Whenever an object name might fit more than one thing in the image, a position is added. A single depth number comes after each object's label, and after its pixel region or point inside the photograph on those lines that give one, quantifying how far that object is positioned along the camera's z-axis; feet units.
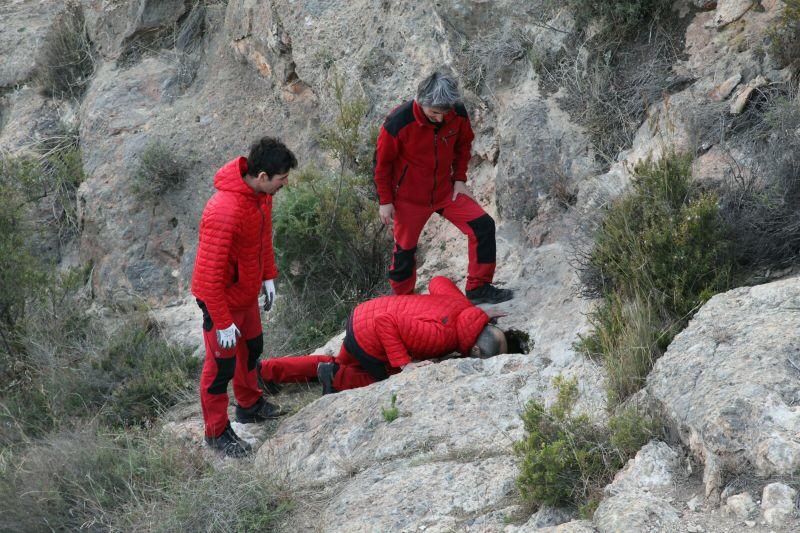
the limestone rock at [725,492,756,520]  20.20
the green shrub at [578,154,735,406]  28.19
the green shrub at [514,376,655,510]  23.21
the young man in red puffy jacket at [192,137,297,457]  32.48
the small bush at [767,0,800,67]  36.99
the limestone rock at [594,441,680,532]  20.39
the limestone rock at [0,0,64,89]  78.12
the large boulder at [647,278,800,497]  21.18
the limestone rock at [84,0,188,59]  72.64
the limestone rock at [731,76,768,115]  37.61
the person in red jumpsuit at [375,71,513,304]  38.42
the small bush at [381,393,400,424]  31.40
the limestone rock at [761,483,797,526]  19.63
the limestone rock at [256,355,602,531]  25.58
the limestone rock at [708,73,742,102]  39.17
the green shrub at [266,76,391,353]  49.01
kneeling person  36.22
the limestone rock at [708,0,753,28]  41.04
